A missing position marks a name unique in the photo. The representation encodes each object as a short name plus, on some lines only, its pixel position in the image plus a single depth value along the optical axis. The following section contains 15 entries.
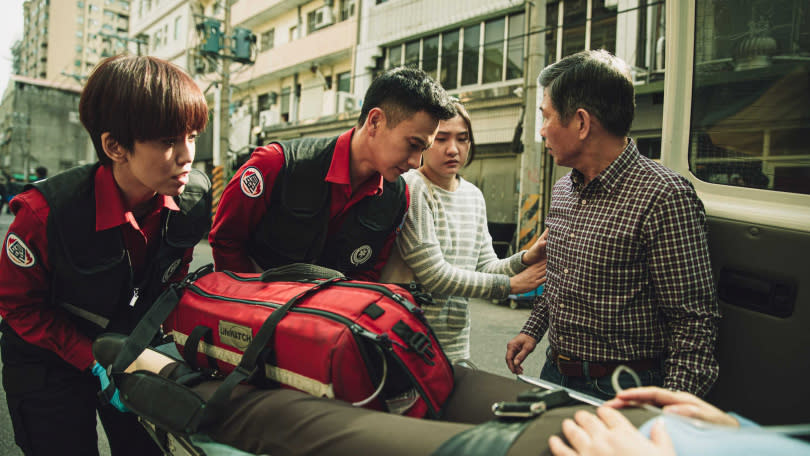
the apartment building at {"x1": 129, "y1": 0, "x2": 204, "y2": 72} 23.39
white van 1.25
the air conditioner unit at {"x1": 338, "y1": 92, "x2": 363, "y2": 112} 14.73
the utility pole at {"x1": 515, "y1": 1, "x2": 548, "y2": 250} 7.77
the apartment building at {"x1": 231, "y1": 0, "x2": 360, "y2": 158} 15.68
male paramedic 1.87
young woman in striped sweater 1.90
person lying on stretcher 0.71
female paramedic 1.47
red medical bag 1.04
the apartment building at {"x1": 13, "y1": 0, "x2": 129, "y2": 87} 62.34
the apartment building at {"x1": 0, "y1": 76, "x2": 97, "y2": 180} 34.19
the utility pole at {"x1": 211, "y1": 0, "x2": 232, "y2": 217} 15.01
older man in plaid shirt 1.31
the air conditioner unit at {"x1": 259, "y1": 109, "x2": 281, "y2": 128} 18.80
